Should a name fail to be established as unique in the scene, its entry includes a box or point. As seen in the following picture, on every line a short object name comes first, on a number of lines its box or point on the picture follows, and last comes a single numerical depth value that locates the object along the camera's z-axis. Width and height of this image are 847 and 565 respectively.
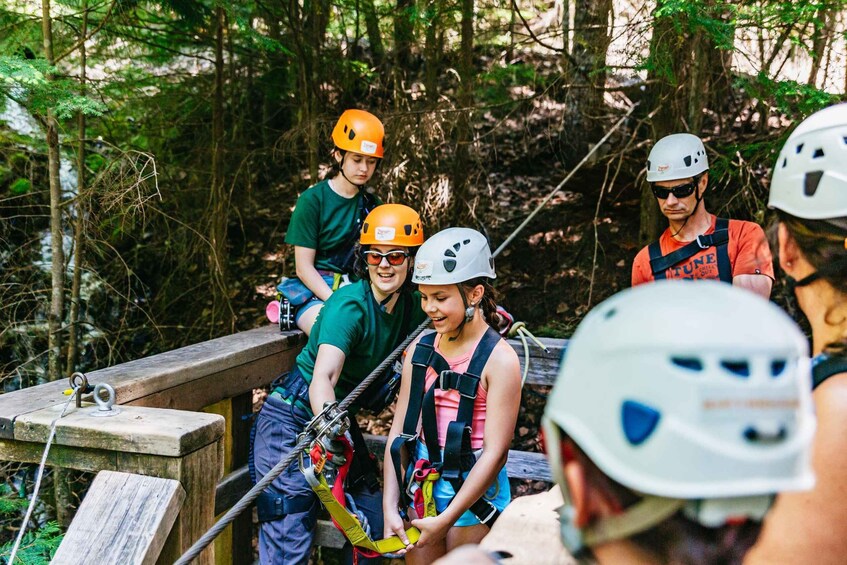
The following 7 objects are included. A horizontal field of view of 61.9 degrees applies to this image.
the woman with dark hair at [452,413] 3.06
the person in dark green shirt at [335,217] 4.36
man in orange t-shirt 3.71
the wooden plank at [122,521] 2.42
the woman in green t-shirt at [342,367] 3.72
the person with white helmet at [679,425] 0.98
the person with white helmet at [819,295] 1.41
